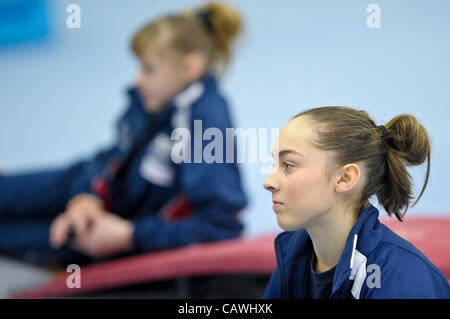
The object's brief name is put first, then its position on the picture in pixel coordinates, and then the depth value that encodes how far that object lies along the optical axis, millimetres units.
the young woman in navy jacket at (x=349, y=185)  3794
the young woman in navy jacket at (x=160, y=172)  4814
